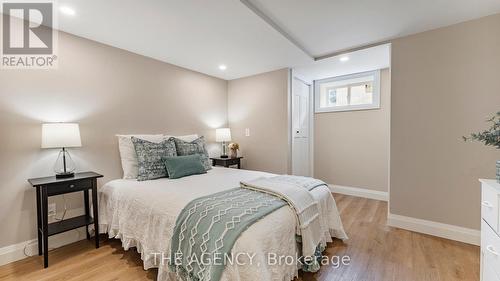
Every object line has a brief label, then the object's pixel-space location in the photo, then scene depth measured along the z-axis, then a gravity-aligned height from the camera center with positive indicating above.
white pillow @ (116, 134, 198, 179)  2.49 -0.23
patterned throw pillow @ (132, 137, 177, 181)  2.39 -0.24
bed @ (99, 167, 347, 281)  1.22 -0.65
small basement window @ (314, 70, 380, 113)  3.79 +0.85
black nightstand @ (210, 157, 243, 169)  3.65 -0.43
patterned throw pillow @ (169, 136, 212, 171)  2.77 -0.15
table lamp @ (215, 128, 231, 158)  3.86 +0.03
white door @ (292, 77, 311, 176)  3.82 +0.17
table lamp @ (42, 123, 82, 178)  2.01 -0.01
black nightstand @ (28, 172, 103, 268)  1.91 -0.60
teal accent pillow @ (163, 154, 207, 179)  2.45 -0.34
